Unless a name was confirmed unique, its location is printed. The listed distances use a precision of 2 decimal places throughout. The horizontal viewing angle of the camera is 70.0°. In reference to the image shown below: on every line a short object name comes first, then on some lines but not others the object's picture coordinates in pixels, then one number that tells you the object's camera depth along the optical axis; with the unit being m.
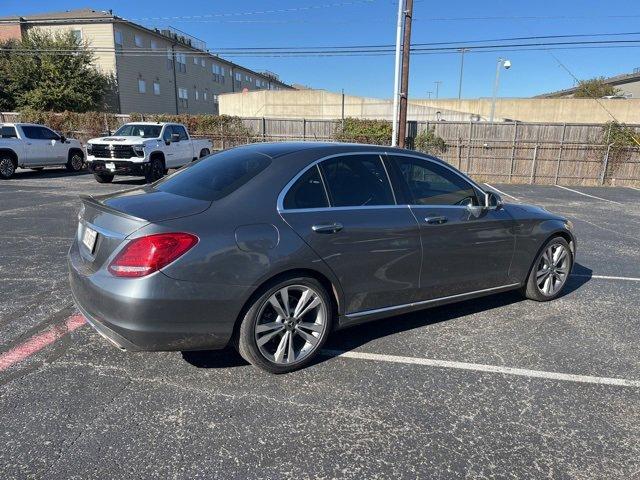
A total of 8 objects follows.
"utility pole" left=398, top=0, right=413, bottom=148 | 16.75
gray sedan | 2.81
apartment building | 36.84
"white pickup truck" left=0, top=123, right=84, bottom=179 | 15.73
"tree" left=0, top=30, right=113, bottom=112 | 33.22
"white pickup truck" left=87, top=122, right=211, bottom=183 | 13.78
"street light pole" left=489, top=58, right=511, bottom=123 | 38.00
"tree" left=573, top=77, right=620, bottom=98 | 66.12
